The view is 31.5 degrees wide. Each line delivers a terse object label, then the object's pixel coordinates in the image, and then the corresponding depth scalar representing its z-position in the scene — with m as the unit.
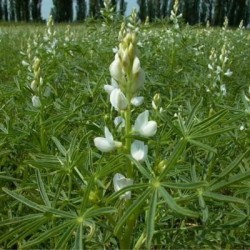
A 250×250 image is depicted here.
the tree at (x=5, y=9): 28.36
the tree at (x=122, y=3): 30.25
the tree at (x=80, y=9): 30.52
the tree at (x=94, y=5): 26.88
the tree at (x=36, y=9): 28.47
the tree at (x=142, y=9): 29.60
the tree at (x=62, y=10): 29.48
